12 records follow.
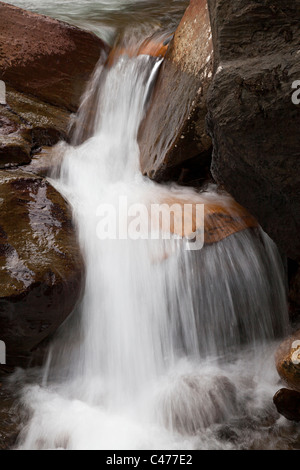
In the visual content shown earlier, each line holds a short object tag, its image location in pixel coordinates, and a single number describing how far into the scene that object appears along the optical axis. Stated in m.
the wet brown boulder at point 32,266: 3.67
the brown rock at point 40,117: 5.41
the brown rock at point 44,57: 5.78
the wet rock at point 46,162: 4.96
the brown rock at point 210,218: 4.01
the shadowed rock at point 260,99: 3.19
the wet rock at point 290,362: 3.28
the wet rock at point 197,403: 3.41
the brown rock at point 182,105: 4.42
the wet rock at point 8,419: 3.33
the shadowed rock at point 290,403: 3.35
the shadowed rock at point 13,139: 4.91
